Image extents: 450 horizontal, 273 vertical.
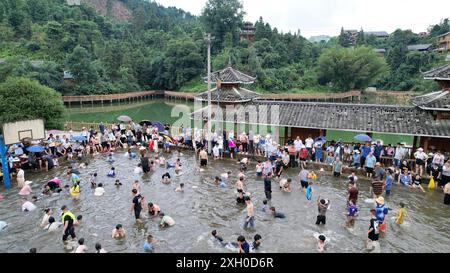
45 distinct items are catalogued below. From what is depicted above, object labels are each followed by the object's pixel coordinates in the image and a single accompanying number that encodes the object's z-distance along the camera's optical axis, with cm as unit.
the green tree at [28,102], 2556
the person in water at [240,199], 1441
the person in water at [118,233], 1163
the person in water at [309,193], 1452
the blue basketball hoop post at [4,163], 1603
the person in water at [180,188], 1584
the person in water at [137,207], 1256
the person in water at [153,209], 1329
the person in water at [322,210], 1218
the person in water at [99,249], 1007
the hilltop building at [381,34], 10662
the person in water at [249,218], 1198
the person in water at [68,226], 1120
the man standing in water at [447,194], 1423
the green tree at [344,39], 9219
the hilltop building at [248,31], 8720
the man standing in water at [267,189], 1445
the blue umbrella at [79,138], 2181
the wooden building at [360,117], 1798
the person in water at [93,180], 1616
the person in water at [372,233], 1074
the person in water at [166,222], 1254
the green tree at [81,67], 5756
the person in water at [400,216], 1246
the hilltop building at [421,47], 7386
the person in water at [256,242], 1076
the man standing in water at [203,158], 1942
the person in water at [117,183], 1644
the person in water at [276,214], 1312
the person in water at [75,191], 1510
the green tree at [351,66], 6400
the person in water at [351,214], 1242
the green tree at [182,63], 7038
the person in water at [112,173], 1775
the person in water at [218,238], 1109
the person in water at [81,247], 1025
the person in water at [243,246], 1020
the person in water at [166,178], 1698
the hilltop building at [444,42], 7369
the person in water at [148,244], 1070
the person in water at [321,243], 1068
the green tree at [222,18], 8225
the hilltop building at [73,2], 10244
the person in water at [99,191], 1536
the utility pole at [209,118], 2072
